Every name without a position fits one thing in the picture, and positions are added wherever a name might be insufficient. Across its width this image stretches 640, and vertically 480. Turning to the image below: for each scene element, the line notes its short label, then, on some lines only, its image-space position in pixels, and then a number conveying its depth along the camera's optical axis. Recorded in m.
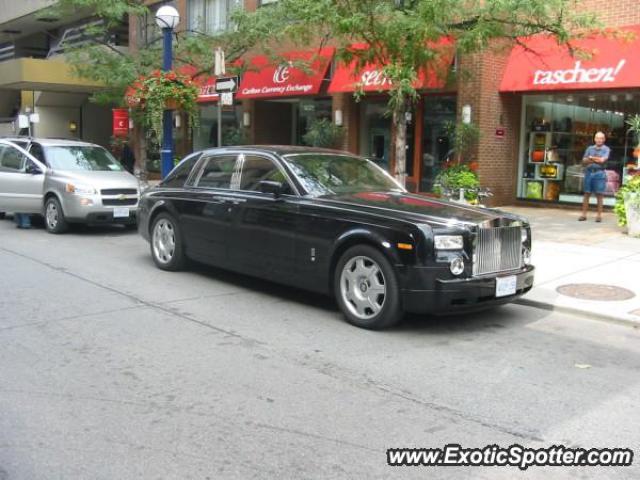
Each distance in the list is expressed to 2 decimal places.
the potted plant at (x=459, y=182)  14.61
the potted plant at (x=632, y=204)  11.99
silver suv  12.02
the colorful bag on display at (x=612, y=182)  15.92
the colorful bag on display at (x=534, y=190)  17.19
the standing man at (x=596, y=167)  13.51
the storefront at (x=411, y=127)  17.28
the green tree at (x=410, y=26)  10.80
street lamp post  14.23
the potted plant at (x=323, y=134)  18.59
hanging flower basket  14.09
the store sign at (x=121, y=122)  24.19
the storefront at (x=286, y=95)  18.45
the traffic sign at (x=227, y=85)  11.95
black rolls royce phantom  6.09
